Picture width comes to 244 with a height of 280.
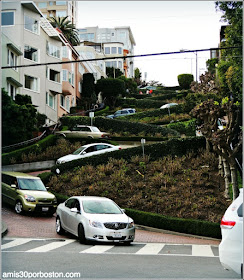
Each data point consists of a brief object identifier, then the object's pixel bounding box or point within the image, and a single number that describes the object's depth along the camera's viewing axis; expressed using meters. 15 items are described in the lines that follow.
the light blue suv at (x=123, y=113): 50.53
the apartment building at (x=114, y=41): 92.06
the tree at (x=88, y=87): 56.80
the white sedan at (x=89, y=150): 26.38
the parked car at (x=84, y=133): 31.74
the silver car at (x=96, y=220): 13.64
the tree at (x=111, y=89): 62.88
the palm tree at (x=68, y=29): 54.00
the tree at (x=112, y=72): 80.95
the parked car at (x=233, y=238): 7.31
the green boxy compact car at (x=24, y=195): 18.70
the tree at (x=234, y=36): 19.14
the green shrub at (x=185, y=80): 70.46
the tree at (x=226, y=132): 19.88
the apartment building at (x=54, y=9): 83.69
